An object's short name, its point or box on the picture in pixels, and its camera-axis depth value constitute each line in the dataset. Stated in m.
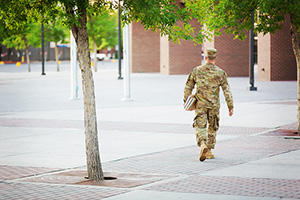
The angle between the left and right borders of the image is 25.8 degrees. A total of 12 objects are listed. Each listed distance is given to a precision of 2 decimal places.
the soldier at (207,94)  10.41
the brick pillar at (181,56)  48.34
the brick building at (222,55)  35.53
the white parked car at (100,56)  110.35
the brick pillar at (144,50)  55.09
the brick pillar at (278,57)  35.41
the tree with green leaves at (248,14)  12.86
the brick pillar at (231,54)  43.31
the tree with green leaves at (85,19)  8.66
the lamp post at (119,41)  39.67
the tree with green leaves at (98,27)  58.31
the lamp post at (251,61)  28.39
